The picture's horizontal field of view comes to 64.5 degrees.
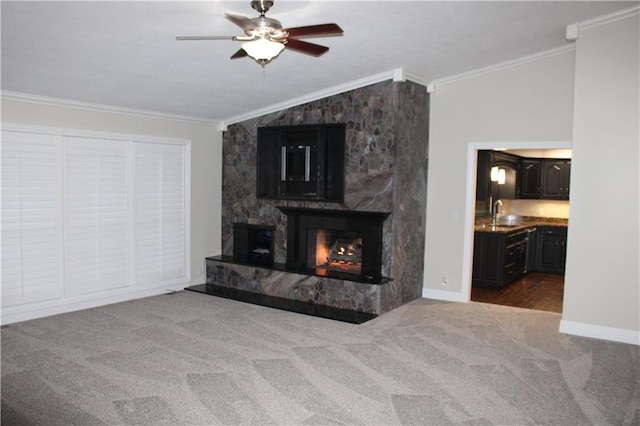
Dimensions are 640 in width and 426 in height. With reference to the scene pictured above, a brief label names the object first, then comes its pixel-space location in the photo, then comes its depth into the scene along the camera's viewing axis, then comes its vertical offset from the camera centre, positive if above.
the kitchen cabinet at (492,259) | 7.11 -0.96
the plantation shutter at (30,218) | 5.06 -0.37
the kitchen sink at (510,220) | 8.84 -0.50
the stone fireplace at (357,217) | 5.86 -0.37
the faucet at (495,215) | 8.19 -0.38
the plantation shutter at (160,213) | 6.33 -0.36
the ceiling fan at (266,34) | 3.11 +0.97
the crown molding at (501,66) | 5.59 +1.48
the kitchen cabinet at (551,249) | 8.40 -0.94
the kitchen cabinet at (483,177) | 7.13 +0.20
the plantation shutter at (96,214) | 5.60 -0.34
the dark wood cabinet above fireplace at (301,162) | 6.27 +0.33
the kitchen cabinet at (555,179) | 8.66 +0.23
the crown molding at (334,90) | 5.75 +1.19
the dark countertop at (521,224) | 7.38 -0.53
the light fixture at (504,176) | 7.74 +0.25
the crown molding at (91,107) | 5.02 +0.87
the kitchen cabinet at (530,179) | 8.77 +0.23
